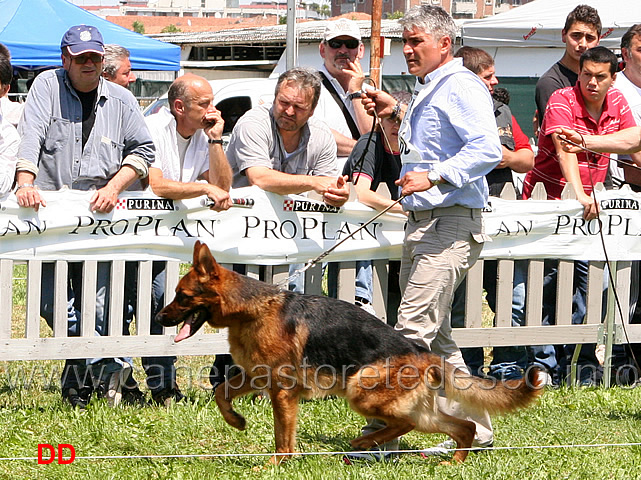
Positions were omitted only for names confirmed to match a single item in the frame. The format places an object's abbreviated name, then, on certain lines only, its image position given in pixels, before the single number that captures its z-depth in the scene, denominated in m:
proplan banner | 10.98
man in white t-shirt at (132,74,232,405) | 11.54
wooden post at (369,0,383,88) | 16.64
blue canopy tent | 28.16
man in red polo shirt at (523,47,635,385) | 12.53
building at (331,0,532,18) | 196.00
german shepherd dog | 9.09
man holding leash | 9.42
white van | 23.53
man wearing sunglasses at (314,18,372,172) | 13.85
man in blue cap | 10.91
